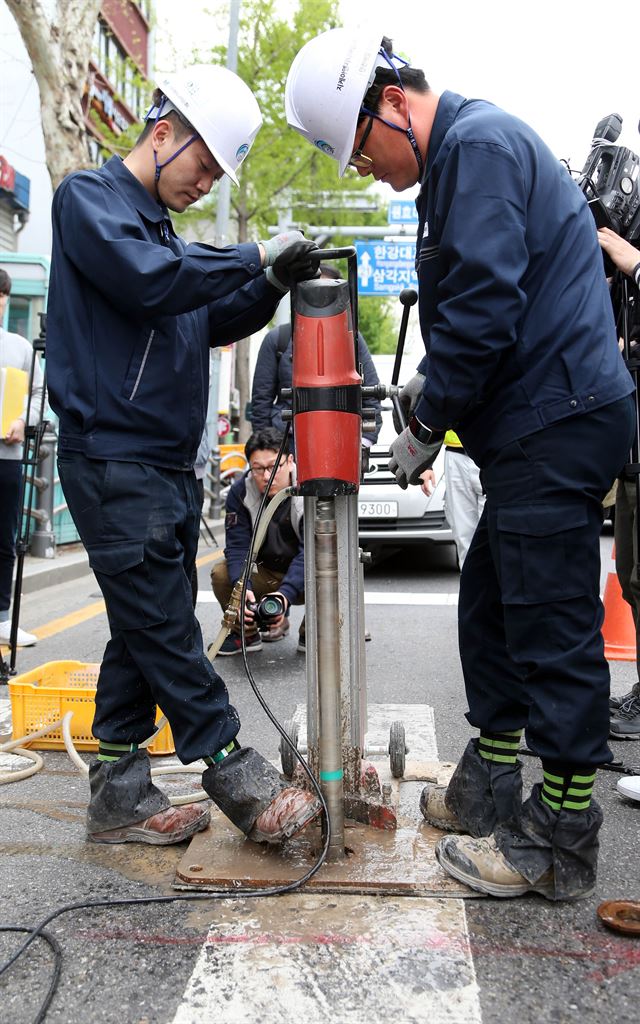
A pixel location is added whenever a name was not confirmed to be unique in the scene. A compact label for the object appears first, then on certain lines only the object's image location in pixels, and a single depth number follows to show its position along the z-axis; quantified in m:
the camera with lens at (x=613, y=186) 3.44
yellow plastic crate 3.64
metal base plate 2.42
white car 8.43
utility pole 14.49
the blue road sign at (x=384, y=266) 24.41
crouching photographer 5.32
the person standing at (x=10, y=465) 5.26
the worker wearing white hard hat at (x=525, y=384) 2.23
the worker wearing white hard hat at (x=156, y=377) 2.49
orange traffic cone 5.20
